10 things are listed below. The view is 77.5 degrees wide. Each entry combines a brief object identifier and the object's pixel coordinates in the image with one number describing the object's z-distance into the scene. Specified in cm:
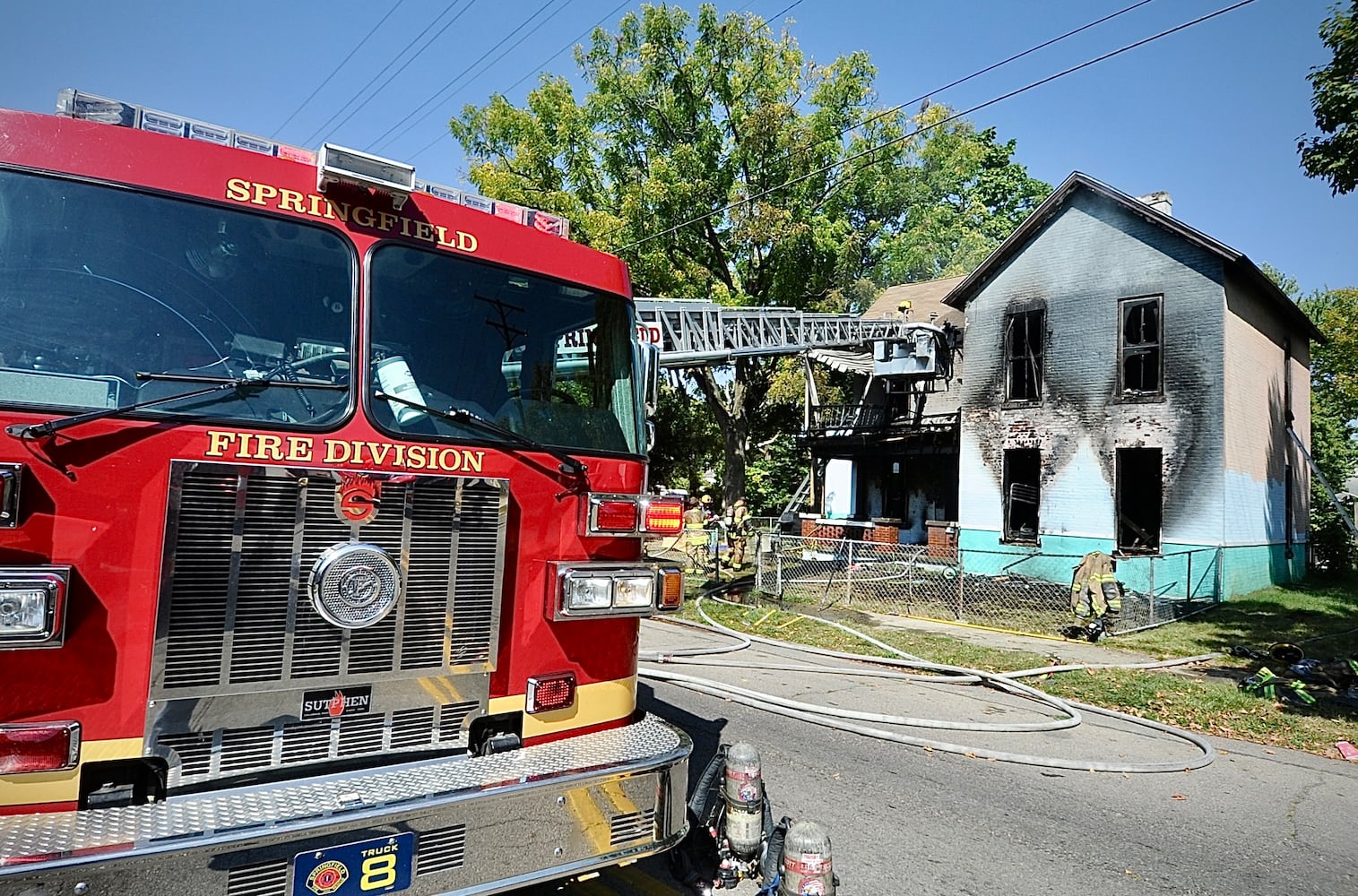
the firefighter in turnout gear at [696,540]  1975
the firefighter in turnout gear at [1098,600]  1208
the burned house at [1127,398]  1599
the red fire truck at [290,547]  245
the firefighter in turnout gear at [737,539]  1898
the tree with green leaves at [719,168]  2375
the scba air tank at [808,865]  296
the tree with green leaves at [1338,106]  979
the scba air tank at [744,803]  339
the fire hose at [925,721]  606
